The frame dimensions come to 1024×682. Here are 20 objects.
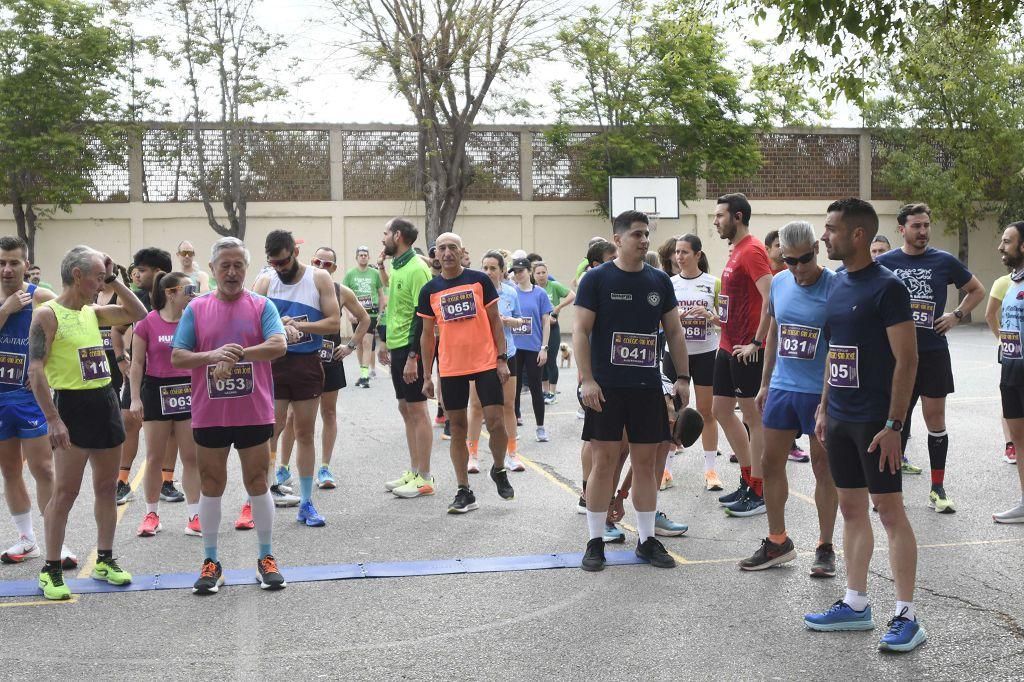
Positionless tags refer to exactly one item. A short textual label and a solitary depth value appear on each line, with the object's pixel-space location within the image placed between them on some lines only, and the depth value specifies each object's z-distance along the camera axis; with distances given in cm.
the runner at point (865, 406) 497
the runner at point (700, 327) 885
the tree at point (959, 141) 3198
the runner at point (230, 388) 602
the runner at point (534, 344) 1129
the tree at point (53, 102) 2520
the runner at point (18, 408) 662
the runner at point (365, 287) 1731
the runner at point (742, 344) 762
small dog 1949
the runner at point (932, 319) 787
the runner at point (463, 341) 831
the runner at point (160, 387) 748
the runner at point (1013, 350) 759
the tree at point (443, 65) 2659
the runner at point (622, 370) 650
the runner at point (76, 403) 604
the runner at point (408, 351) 878
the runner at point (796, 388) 618
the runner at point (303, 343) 777
